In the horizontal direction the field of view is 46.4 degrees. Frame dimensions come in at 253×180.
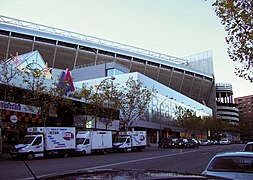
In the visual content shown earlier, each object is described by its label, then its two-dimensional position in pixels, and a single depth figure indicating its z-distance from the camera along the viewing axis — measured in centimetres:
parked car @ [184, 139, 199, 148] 4894
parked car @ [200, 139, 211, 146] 7188
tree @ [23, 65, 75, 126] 2755
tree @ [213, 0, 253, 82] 1256
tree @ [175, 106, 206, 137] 7036
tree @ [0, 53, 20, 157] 2408
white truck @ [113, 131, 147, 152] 3519
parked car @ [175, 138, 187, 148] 4950
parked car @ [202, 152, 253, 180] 697
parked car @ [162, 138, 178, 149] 5031
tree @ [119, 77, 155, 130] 4094
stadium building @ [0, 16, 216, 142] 6850
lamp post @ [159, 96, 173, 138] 6958
